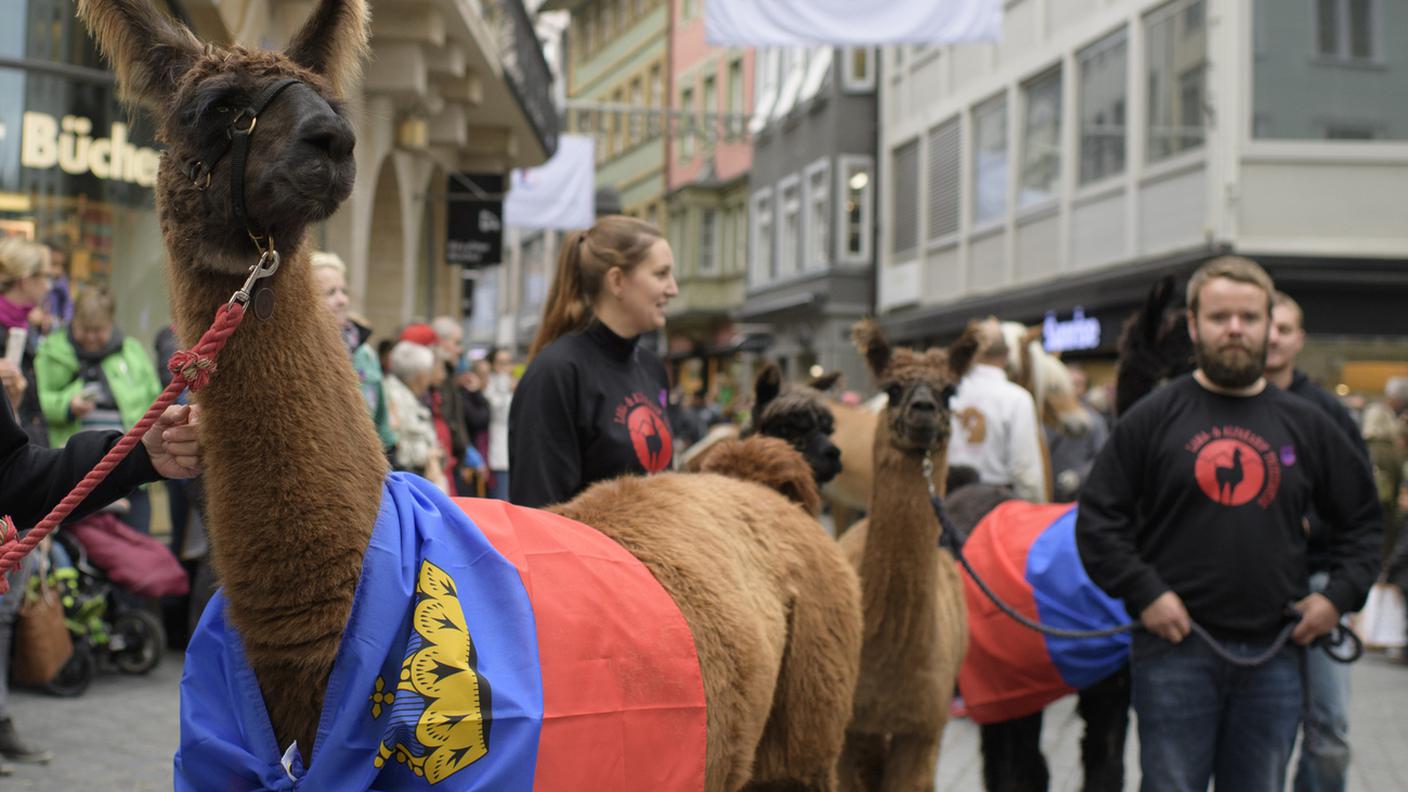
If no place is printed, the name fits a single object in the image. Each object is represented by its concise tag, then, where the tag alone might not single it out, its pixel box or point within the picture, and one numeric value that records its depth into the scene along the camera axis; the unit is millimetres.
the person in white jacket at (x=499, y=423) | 11422
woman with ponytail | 3979
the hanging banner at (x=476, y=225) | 18562
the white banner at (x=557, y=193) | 22547
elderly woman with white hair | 8352
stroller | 7414
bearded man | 3949
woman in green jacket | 7375
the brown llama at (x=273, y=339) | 2350
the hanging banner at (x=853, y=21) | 10125
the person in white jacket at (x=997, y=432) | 7051
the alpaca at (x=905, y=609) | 4832
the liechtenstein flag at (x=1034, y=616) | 5195
